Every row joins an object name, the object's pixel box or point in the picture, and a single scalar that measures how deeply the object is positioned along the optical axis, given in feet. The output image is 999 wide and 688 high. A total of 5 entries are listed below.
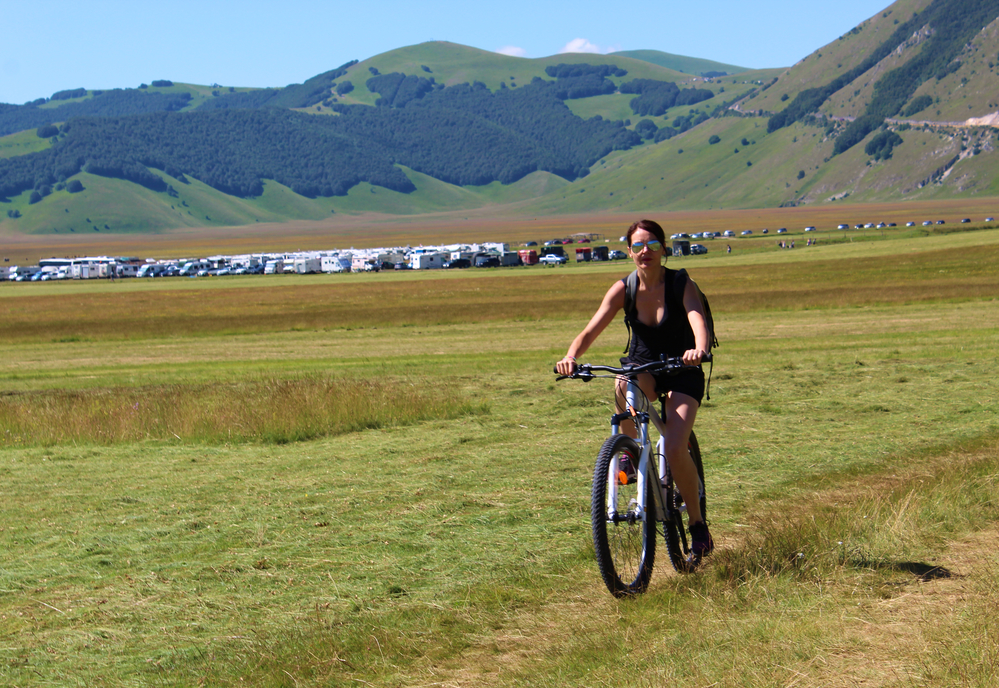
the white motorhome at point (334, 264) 392.68
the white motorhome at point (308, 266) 395.34
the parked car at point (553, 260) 376.27
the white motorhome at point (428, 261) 385.91
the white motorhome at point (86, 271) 423.64
